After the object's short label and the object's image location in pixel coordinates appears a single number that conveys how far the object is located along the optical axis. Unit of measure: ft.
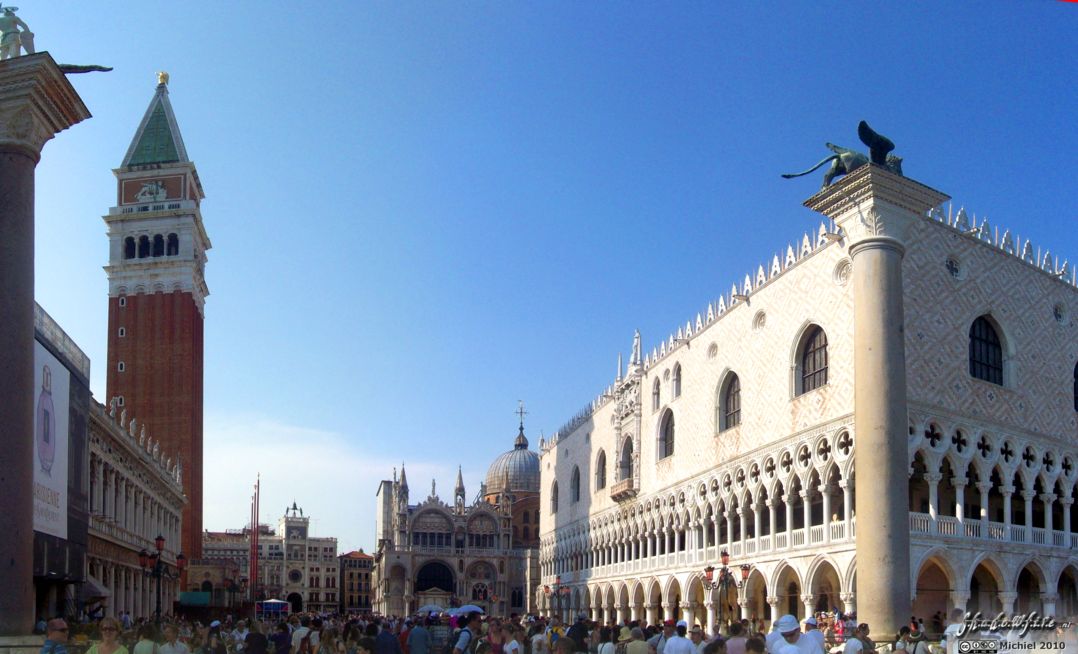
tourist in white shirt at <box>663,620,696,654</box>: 39.91
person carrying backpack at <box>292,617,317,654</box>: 63.96
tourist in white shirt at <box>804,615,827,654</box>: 33.55
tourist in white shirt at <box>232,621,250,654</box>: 76.74
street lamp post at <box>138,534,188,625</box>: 96.74
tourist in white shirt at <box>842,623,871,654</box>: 43.76
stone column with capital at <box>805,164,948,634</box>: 80.84
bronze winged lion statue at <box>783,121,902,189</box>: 90.07
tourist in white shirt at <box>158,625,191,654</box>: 40.13
